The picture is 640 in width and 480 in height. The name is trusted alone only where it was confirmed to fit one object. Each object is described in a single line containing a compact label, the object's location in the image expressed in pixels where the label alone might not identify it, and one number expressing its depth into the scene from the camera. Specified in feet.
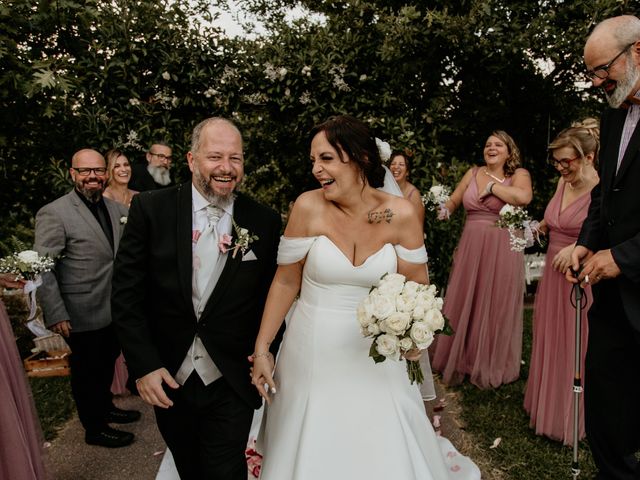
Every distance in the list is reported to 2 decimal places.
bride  9.37
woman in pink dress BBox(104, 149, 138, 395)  17.93
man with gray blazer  13.53
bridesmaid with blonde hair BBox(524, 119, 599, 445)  13.69
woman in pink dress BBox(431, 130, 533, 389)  18.28
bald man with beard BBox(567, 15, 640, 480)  8.98
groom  9.17
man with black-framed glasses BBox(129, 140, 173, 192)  20.66
